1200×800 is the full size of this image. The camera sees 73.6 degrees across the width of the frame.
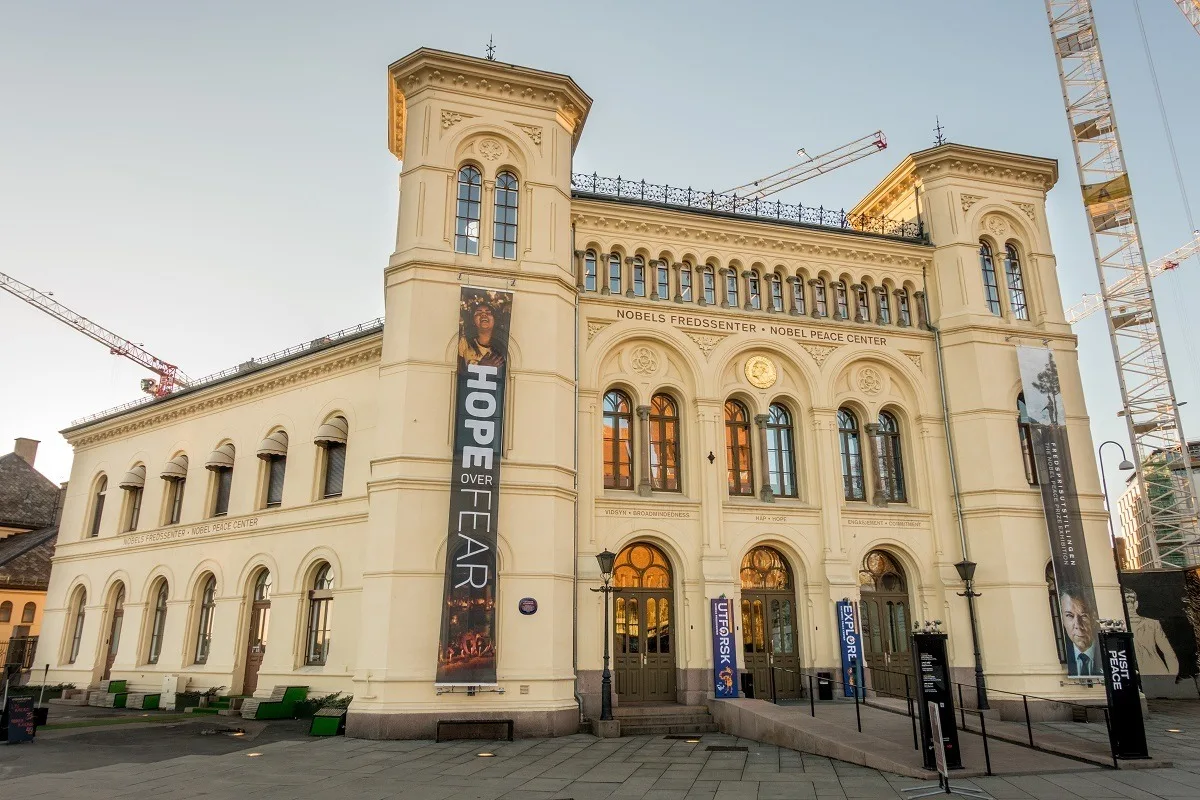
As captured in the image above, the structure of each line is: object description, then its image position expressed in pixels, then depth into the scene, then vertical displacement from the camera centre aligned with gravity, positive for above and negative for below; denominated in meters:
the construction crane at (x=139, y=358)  72.75 +26.68
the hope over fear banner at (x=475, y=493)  17.11 +3.22
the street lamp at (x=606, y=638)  17.56 +0.08
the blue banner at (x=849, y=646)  20.53 -0.15
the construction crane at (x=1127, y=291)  45.56 +18.99
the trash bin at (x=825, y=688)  20.33 -1.18
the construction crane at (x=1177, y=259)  76.88 +35.15
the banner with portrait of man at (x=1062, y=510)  21.02 +3.34
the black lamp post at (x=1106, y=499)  21.42 +3.65
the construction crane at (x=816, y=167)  41.31 +23.40
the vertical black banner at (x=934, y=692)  12.66 -0.81
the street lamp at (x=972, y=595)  20.03 +1.08
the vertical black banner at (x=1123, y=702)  13.65 -1.07
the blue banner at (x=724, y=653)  19.58 -0.29
